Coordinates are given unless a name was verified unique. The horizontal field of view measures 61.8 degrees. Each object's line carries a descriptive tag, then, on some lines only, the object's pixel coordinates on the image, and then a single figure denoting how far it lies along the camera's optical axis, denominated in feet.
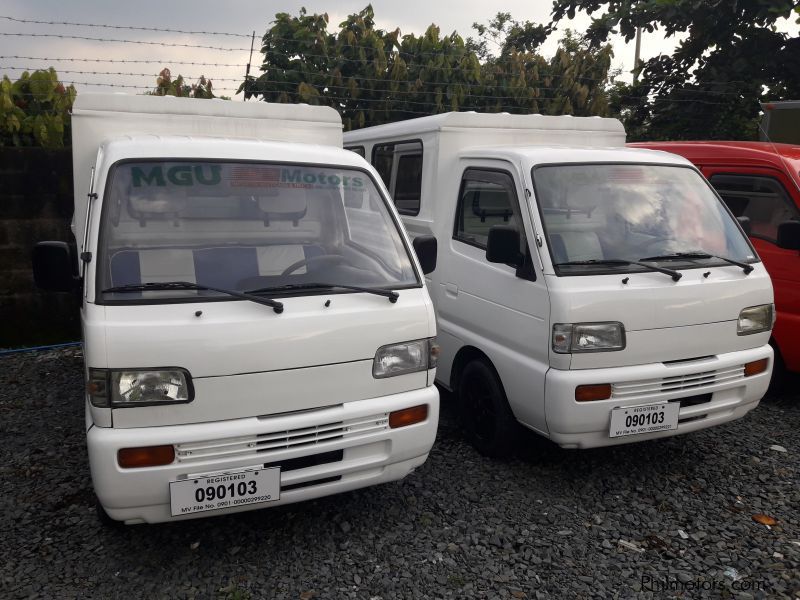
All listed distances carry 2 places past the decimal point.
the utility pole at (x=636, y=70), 37.29
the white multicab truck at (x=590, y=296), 11.80
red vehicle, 15.87
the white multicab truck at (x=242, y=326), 8.91
